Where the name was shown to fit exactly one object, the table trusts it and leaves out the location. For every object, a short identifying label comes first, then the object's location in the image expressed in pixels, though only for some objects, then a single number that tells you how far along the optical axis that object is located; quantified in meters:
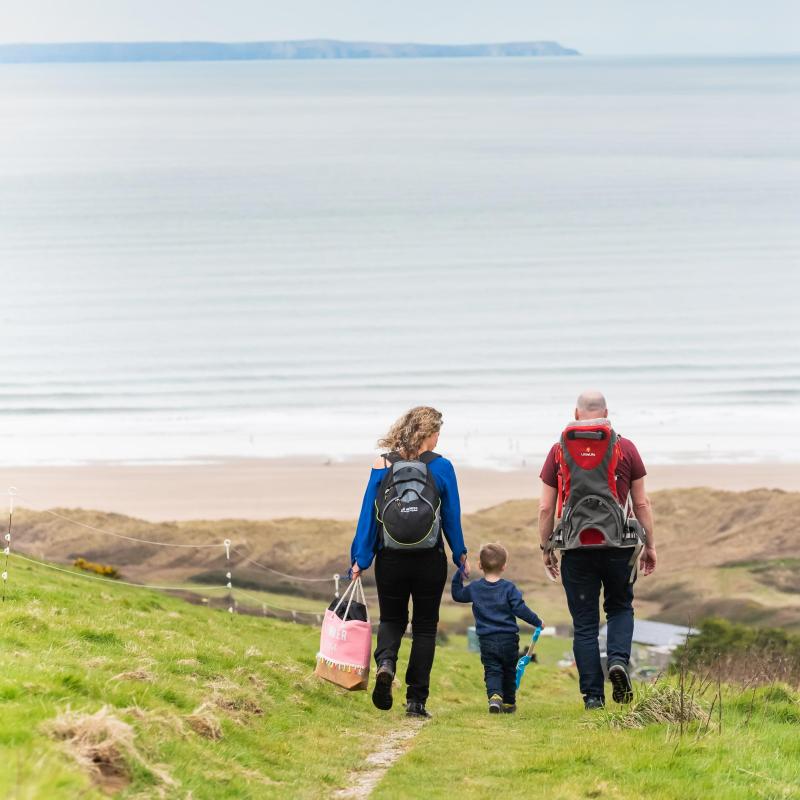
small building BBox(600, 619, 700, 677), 51.25
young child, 21.06
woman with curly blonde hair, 19.03
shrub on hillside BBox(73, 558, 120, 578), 55.46
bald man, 19.45
